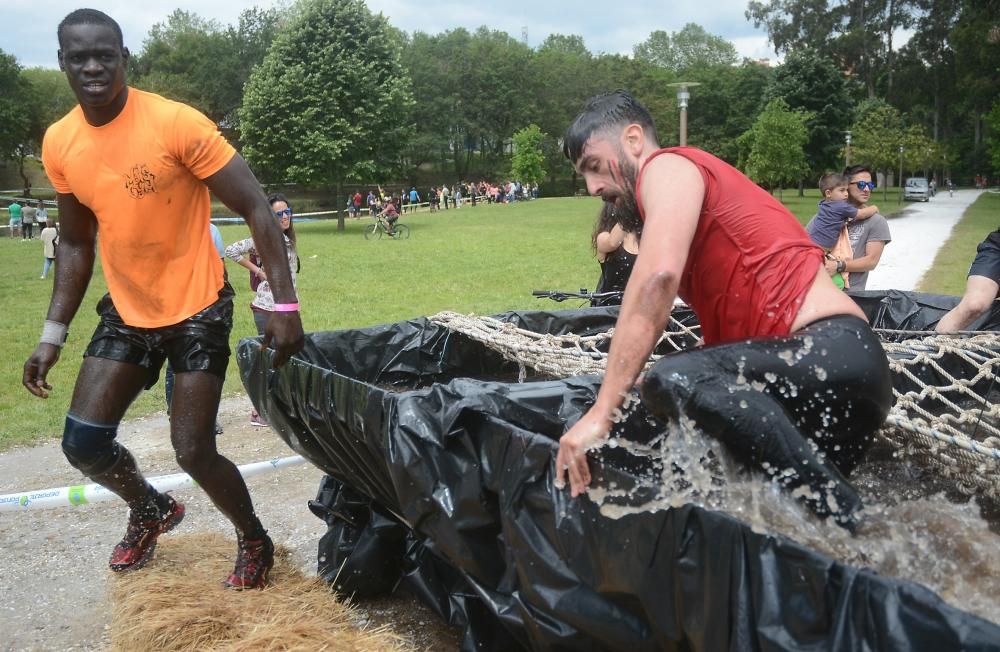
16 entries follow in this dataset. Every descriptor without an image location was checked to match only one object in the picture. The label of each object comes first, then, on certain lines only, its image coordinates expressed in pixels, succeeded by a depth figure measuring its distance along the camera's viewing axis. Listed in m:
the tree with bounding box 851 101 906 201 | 43.44
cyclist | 26.59
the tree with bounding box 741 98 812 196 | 36.28
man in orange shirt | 2.96
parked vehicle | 42.75
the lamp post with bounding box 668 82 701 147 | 17.47
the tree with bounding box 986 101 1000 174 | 35.06
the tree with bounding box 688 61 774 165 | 59.78
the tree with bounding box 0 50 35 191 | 52.09
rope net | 3.11
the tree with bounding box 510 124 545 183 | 53.81
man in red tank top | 2.14
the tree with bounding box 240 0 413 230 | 30.22
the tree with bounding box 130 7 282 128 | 63.06
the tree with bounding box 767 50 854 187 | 46.59
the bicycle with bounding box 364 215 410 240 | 26.58
